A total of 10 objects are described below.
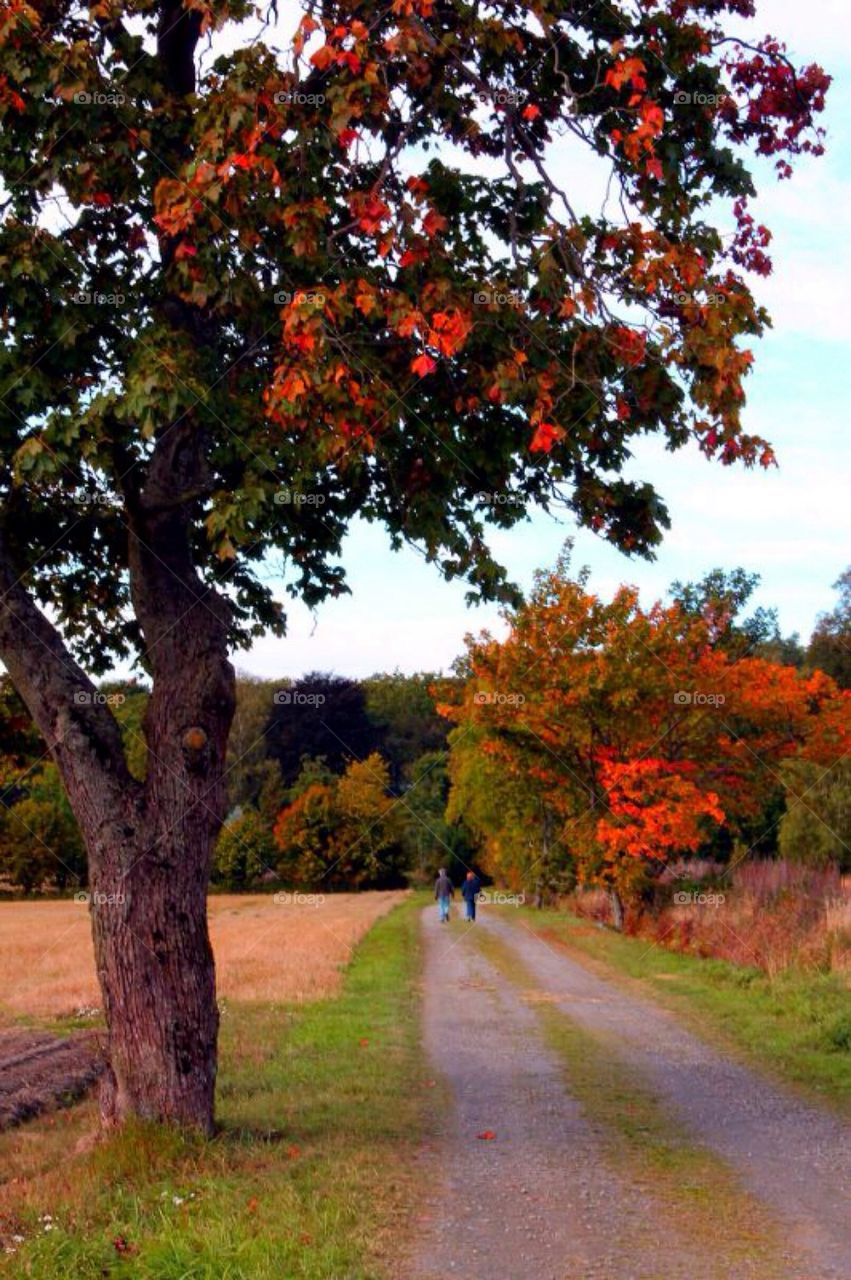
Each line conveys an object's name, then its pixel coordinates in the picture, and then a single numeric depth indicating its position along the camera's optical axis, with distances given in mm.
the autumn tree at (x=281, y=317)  8703
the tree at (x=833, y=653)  66000
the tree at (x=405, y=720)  86769
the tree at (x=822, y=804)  37125
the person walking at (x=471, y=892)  38750
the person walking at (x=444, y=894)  38438
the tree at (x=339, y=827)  63156
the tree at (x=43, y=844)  66375
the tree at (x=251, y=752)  71188
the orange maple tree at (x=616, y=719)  28891
